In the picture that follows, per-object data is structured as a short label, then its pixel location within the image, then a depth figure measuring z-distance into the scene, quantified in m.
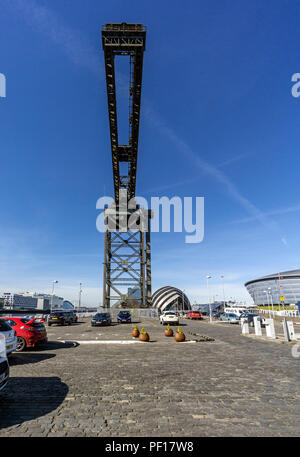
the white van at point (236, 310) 55.01
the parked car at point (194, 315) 44.43
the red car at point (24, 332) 11.20
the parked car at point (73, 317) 32.33
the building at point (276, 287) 129.62
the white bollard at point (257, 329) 17.66
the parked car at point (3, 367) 4.78
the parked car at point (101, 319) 26.88
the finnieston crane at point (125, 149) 23.56
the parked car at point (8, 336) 7.77
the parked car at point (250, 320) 28.20
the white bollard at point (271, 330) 15.98
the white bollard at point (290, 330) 15.01
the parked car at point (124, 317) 32.09
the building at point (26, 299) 146.06
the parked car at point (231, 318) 34.24
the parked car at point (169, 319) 27.80
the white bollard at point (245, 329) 19.11
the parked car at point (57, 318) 27.19
